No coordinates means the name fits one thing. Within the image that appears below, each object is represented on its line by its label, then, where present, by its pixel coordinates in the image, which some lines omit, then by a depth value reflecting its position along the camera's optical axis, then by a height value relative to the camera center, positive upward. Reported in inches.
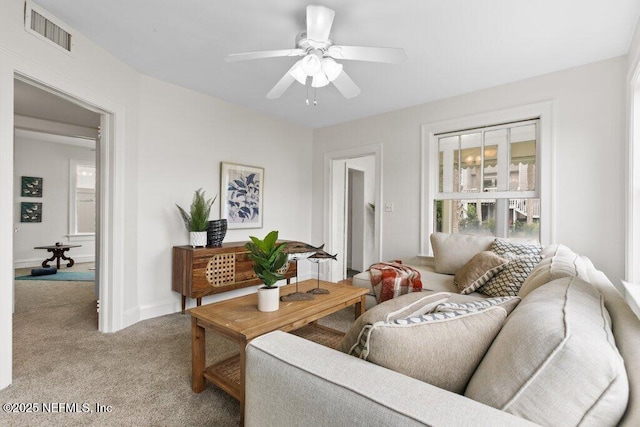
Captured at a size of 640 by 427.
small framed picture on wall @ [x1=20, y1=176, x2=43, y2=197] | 229.1 +19.6
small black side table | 219.9 -30.1
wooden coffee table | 61.9 -23.5
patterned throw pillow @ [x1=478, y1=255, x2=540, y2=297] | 82.3 -17.2
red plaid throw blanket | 104.0 -23.2
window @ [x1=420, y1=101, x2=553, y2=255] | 116.2 +16.9
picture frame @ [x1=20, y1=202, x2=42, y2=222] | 229.5 +0.4
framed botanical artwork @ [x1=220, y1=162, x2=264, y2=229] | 147.9 +9.5
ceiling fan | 75.6 +41.2
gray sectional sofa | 23.2 -14.0
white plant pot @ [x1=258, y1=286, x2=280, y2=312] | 71.3 -19.7
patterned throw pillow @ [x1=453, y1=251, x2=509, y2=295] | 91.8 -17.2
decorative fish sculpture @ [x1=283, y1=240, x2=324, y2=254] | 90.4 -10.7
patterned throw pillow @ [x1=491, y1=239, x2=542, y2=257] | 96.7 -11.0
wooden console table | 119.0 -23.1
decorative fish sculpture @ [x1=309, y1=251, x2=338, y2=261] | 89.2 -12.2
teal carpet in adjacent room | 189.6 -40.8
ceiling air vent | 76.8 +48.9
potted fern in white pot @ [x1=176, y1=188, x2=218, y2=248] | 123.4 -3.2
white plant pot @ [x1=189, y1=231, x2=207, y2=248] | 123.2 -9.9
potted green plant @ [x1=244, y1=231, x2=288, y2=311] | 68.2 -11.2
